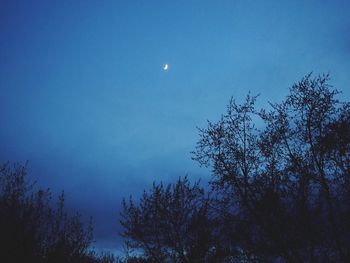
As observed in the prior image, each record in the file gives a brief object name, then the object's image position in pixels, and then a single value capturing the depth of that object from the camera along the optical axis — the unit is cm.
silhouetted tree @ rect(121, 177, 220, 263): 2278
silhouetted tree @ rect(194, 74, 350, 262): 1658
